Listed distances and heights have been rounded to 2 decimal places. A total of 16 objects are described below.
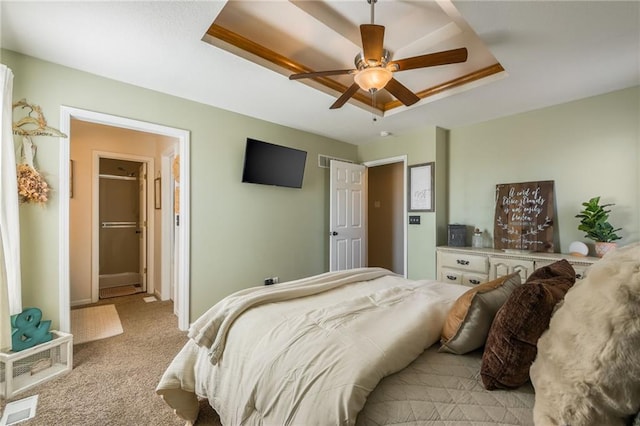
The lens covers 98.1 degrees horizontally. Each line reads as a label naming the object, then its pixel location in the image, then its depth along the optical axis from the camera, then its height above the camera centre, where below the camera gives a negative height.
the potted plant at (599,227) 2.57 -0.14
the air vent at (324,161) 4.18 +0.79
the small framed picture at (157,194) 4.12 +0.29
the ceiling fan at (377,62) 1.65 +0.97
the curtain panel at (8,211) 1.86 +0.02
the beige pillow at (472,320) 1.13 -0.45
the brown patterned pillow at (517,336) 0.91 -0.42
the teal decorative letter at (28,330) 1.96 -0.85
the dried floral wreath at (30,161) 2.08 +0.40
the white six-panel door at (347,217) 4.09 -0.07
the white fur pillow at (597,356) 0.67 -0.37
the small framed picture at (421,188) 3.74 +0.34
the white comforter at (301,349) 0.97 -0.56
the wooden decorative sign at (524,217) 3.03 -0.05
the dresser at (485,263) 2.66 -0.55
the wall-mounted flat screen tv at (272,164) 3.26 +0.61
